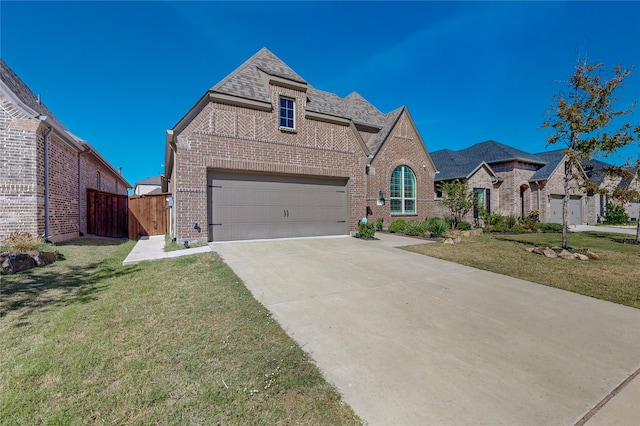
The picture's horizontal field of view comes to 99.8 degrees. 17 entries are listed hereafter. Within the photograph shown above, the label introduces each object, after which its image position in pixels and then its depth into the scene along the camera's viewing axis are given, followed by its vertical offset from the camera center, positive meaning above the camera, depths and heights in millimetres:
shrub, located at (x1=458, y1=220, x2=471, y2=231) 15300 -866
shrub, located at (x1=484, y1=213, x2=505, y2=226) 16484 -527
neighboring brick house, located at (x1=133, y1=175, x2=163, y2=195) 44750 +4911
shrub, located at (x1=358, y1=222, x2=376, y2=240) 10844 -766
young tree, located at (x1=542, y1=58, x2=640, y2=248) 8102 +2880
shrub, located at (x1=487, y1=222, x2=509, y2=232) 15258 -973
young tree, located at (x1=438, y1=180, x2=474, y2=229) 13648 +698
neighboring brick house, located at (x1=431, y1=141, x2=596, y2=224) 18953 +2299
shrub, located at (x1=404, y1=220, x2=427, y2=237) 12310 -828
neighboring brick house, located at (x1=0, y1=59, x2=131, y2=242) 8031 +1440
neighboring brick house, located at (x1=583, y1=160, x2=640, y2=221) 23638 +375
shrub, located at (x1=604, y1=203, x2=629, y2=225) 23328 -569
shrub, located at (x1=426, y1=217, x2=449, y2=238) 12000 -773
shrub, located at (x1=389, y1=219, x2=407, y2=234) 13617 -737
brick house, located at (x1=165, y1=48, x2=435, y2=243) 8867 +1947
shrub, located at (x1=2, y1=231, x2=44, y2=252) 6745 -694
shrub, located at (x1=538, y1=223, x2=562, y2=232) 16469 -1092
